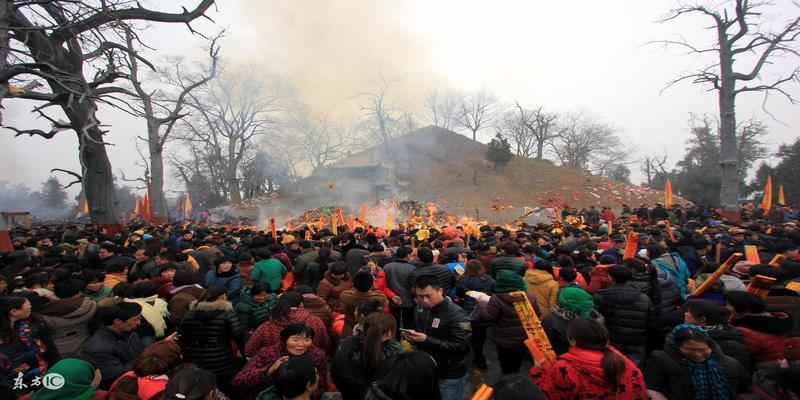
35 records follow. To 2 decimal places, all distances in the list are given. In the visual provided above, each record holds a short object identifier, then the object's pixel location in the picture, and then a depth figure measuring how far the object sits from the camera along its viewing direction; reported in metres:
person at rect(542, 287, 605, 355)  3.40
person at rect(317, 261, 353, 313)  4.39
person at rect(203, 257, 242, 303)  4.61
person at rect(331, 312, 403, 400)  2.30
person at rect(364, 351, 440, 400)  2.01
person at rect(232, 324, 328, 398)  2.53
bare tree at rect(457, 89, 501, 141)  46.09
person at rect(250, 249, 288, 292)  5.02
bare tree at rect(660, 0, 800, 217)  15.17
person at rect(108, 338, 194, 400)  2.29
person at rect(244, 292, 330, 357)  2.92
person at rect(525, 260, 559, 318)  4.35
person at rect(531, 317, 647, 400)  2.17
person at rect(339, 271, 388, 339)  3.70
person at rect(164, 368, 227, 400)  1.94
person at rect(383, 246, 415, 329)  4.93
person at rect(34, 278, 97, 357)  3.25
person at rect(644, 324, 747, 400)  2.32
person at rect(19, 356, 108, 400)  2.22
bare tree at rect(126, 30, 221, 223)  19.39
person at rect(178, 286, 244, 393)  3.03
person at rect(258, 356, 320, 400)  1.98
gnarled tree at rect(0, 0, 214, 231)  4.84
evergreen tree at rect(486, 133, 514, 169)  33.12
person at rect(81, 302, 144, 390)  2.83
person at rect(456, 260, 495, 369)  4.57
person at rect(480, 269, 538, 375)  3.76
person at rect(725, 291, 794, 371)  2.72
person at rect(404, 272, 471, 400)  2.88
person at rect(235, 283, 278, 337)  3.65
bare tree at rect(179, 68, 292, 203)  31.53
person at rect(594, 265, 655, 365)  3.49
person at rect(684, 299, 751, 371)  2.71
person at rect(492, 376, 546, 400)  1.75
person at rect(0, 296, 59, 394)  2.78
